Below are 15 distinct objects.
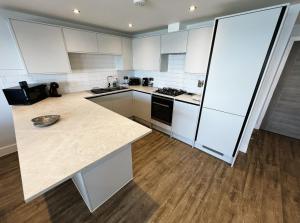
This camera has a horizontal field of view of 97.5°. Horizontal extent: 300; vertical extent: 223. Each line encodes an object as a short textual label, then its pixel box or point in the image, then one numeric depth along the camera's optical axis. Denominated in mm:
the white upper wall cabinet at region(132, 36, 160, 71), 2904
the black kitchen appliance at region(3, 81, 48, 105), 1886
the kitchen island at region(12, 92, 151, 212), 838
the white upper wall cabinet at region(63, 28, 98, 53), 2320
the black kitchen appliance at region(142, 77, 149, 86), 3570
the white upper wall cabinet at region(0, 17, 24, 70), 1971
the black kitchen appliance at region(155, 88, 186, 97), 2706
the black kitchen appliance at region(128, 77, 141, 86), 3661
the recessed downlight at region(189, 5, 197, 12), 1767
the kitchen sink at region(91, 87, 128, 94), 2925
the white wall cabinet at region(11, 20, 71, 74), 1925
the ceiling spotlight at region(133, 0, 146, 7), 1596
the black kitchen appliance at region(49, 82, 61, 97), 2453
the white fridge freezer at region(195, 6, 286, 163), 1506
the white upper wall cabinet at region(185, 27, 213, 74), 2180
